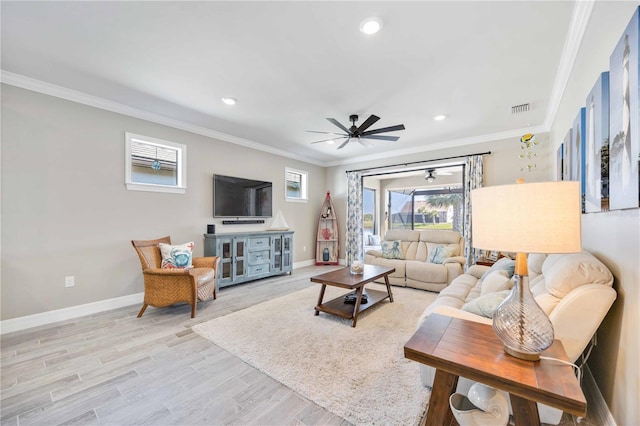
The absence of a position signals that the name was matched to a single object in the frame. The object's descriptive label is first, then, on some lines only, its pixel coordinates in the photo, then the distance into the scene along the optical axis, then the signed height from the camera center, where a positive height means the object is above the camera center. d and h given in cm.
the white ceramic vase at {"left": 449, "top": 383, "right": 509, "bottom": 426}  114 -85
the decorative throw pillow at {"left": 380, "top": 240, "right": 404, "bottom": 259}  479 -66
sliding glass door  796 +17
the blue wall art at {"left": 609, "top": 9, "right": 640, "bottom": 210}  115 +44
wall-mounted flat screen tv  463 +30
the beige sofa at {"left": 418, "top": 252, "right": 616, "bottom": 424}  129 -46
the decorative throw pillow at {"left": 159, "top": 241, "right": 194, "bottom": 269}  341 -57
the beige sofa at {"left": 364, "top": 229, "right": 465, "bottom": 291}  411 -80
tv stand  432 -73
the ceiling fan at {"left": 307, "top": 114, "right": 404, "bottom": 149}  333 +111
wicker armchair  306 -85
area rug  170 -121
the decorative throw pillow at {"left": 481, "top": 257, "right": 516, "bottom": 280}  251 -53
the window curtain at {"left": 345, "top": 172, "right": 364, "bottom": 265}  631 -11
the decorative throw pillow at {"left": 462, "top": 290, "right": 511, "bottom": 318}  176 -62
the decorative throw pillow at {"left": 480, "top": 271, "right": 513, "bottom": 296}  222 -59
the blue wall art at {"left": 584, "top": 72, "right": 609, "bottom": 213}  153 +47
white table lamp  101 -7
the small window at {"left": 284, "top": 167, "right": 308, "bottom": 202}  607 +68
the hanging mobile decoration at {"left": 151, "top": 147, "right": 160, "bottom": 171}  393 +71
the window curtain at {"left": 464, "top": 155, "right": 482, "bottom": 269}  469 +32
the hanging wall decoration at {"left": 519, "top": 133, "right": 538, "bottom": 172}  423 +99
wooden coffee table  293 -87
